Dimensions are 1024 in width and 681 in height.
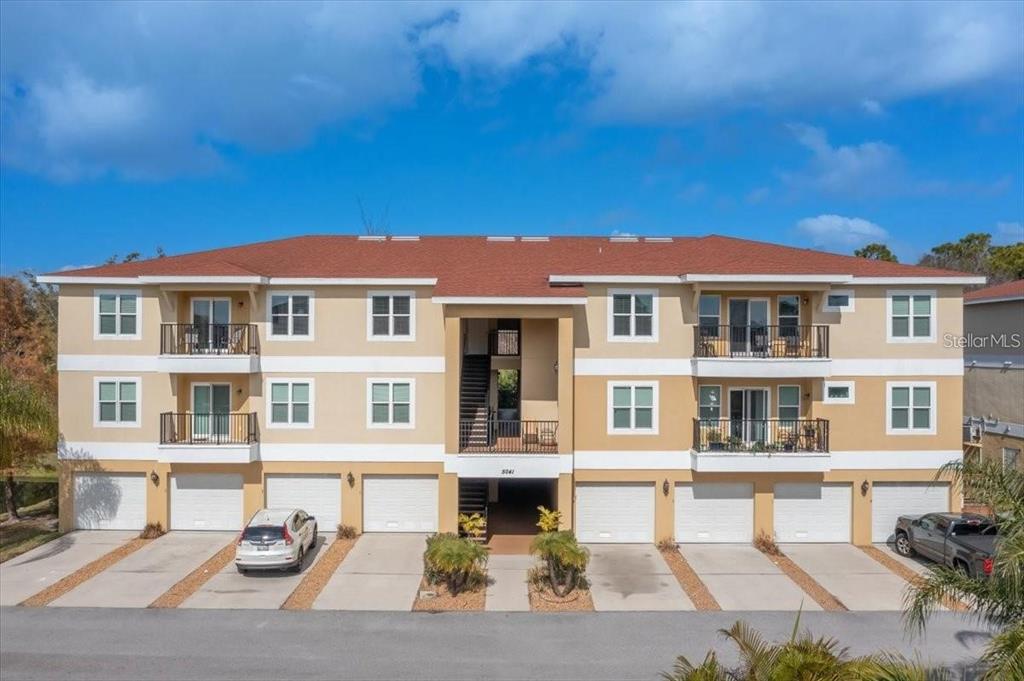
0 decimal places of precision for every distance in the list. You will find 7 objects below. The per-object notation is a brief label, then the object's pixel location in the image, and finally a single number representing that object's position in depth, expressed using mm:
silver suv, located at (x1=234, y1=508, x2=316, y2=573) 16078
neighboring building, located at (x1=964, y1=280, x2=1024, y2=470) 21922
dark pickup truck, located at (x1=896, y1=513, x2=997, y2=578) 15344
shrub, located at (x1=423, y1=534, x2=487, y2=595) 15078
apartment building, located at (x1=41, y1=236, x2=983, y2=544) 19172
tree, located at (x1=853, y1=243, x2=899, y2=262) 51031
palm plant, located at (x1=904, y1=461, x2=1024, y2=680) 7637
